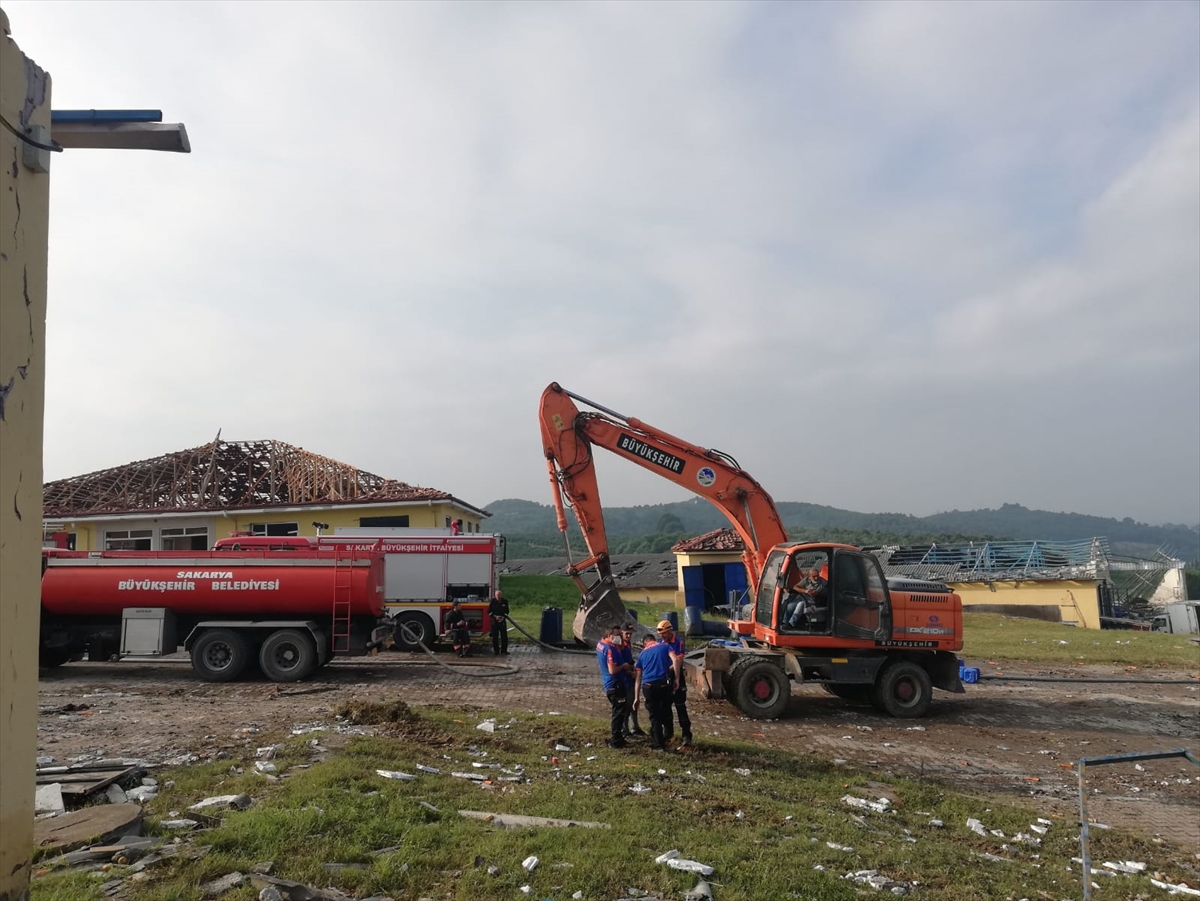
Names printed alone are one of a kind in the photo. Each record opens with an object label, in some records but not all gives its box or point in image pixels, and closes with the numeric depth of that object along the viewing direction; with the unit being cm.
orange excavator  1290
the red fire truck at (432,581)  1962
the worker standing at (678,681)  991
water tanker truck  1512
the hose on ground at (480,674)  1623
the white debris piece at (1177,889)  642
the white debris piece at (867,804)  805
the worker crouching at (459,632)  1880
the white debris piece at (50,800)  608
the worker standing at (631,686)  1007
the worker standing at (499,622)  1912
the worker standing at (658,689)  977
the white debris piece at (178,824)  584
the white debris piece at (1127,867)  686
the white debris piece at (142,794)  669
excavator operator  1291
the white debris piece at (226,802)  639
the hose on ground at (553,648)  2041
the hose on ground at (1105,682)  1697
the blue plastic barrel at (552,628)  2130
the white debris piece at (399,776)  741
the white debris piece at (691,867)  553
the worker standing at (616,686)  984
